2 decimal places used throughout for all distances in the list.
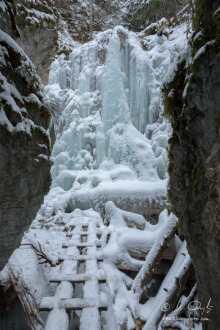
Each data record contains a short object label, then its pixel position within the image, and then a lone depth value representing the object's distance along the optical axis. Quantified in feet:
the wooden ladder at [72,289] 7.31
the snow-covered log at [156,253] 12.46
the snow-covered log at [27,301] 8.26
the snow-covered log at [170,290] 10.45
